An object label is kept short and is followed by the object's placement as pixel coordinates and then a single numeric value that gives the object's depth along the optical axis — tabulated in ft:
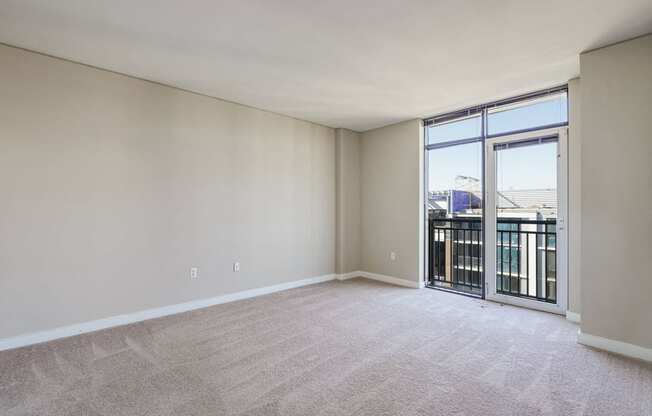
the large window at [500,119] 12.12
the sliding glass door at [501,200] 12.26
